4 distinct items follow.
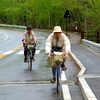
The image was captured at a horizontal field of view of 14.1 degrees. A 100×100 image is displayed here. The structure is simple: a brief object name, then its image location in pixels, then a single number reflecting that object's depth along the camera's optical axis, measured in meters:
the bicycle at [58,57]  10.97
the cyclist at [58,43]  11.23
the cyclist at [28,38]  17.30
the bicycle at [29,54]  17.26
